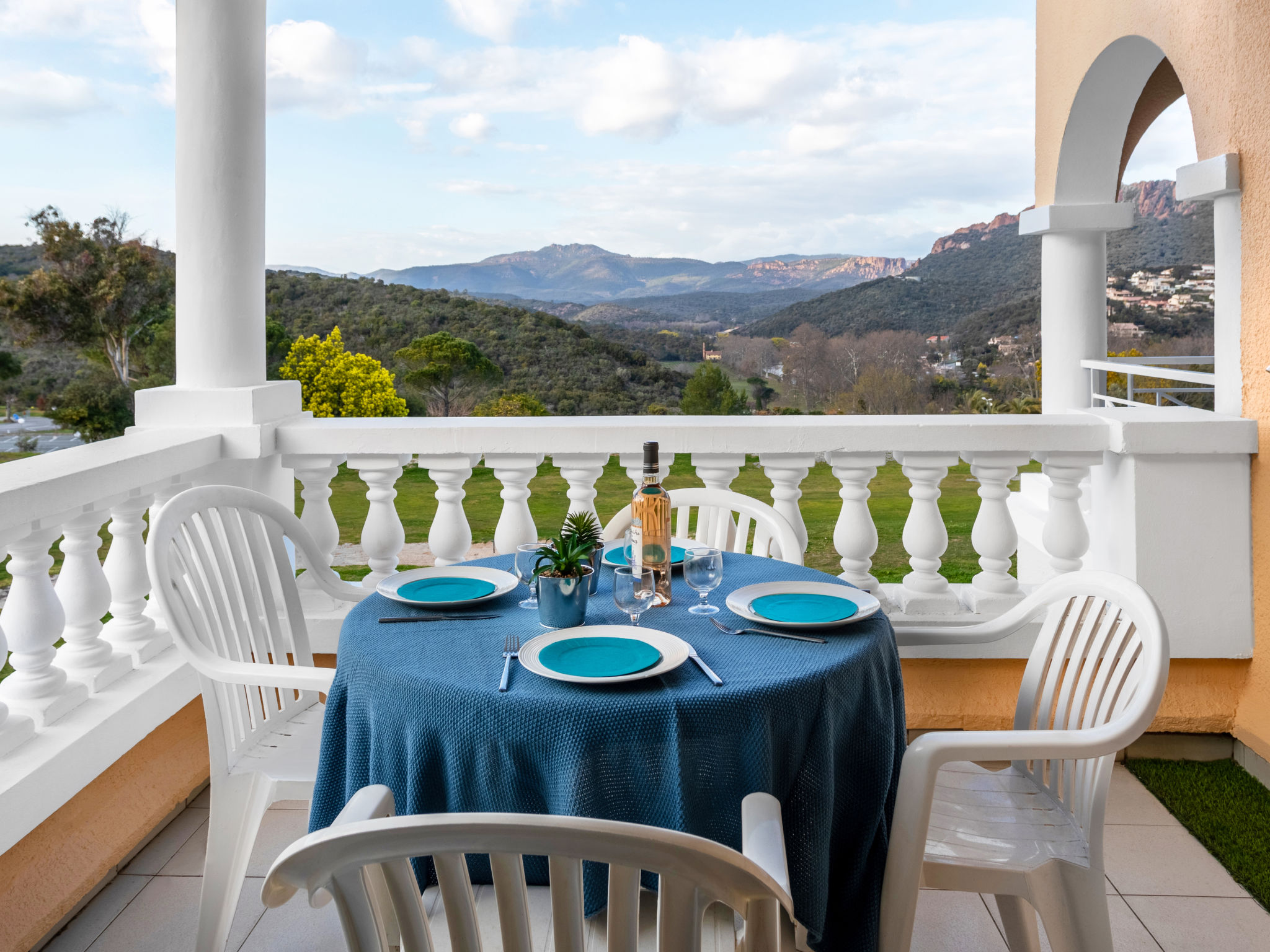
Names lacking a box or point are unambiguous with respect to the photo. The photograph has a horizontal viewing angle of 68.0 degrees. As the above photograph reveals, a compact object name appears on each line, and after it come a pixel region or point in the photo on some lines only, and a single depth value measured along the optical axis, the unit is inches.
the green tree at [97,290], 461.4
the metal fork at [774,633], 53.8
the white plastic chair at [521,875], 26.7
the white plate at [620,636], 47.1
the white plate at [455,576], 62.9
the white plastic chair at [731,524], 80.0
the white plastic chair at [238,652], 60.7
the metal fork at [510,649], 49.9
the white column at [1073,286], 171.6
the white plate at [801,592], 56.5
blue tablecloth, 44.4
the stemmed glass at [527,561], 59.7
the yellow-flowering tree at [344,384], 553.0
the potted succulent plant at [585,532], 57.5
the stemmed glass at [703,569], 56.7
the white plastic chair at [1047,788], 49.8
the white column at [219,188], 91.1
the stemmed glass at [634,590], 54.6
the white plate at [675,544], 71.9
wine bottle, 59.6
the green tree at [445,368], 603.5
